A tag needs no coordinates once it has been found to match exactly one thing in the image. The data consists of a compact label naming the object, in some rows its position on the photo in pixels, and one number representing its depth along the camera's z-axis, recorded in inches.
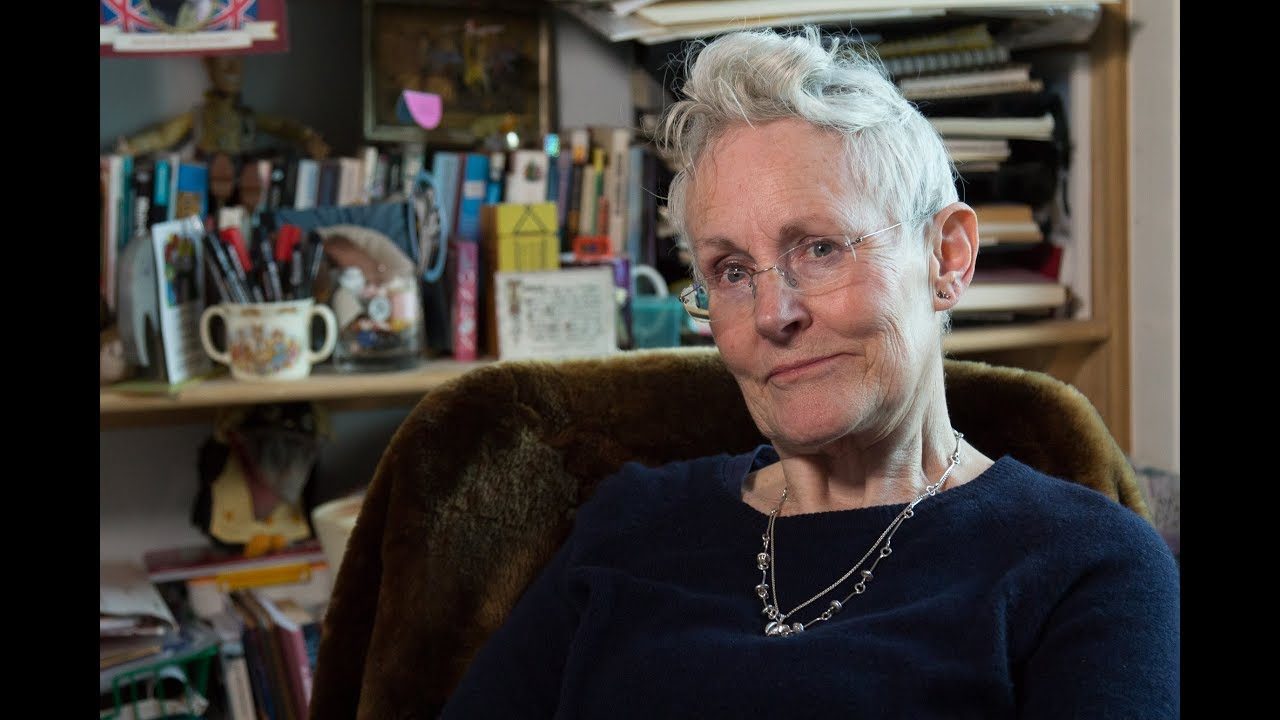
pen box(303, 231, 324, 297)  65.5
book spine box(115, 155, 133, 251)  66.2
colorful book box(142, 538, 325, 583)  71.7
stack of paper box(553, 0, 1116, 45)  71.5
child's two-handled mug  63.2
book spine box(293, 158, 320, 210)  69.6
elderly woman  33.9
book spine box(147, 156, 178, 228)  66.9
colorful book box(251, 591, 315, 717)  67.2
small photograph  66.1
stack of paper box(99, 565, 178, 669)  64.1
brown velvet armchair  42.6
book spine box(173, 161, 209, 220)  67.9
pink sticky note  74.5
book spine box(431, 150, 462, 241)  73.4
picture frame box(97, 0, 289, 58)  65.3
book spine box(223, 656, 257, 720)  67.2
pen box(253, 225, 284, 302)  64.6
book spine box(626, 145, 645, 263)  77.4
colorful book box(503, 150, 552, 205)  74.4
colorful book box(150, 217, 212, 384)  62.6
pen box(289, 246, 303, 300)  65.2
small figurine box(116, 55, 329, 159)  72.6
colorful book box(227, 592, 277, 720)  68.0
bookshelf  79.9
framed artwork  74.8
